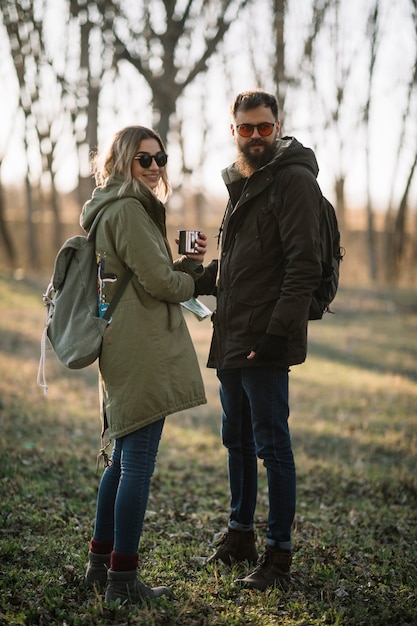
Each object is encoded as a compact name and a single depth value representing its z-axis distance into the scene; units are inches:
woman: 138.4
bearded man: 146.8
